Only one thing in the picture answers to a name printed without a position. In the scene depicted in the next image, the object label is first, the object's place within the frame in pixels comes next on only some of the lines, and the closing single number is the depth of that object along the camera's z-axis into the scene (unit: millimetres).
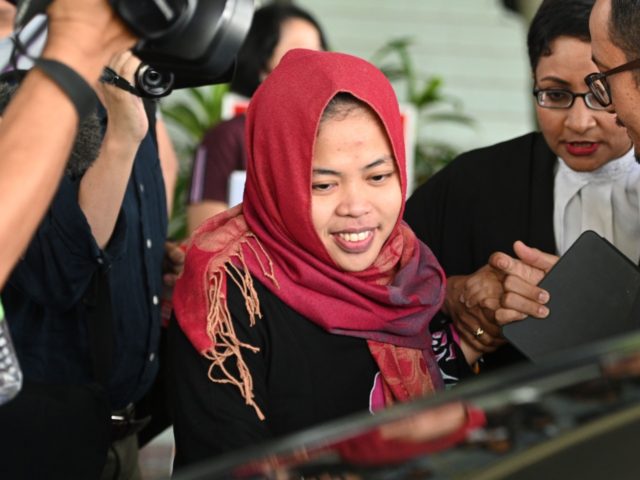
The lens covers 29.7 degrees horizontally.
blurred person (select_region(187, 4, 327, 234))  4949
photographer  2600
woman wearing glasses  2865
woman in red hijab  2340
